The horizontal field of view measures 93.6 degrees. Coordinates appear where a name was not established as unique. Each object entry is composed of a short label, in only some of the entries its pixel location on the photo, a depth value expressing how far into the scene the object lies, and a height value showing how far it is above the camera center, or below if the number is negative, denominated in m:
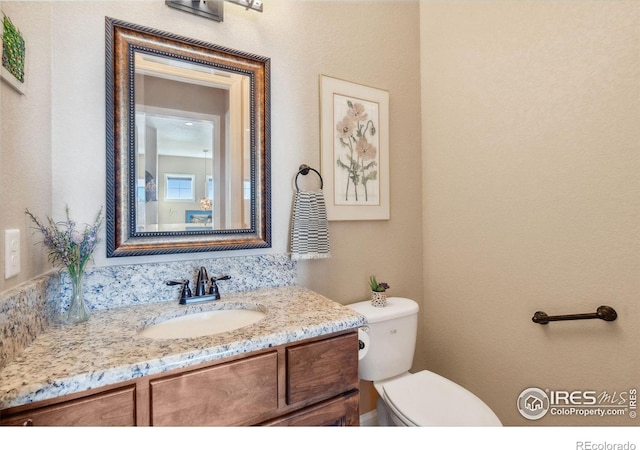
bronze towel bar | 1.09 -0.34
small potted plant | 1.46 -0.34
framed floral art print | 1.49 +0.40
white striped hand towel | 1.35 -0.01
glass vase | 0.91 -0.23
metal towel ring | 1.40 +0.27
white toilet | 1.11 -0.69
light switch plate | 0.72 -0.06
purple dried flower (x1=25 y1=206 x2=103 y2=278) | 0.90 -0.05
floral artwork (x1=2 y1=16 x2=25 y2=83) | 0.73 +0.46
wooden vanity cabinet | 0.62 -0.40
